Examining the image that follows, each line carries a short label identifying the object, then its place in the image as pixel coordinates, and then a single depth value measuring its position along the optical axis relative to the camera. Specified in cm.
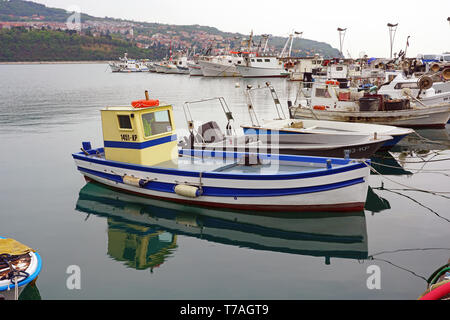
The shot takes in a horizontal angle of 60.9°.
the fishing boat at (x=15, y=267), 593
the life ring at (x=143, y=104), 1111
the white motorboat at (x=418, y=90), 2353
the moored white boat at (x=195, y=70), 9598
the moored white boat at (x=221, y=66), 8775
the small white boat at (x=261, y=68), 8288
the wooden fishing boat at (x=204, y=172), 978
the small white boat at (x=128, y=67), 12475
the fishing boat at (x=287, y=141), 1385
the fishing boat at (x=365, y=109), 2053
